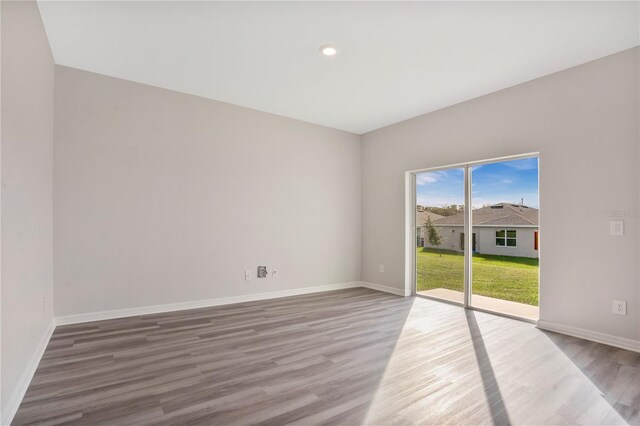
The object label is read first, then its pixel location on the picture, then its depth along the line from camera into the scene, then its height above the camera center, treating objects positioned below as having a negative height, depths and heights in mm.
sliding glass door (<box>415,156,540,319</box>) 3945 -314
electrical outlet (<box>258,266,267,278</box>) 4797 -844
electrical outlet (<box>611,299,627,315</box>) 3021 -879
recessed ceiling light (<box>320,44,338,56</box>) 3061 +1511
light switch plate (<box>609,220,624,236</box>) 3055 -153
